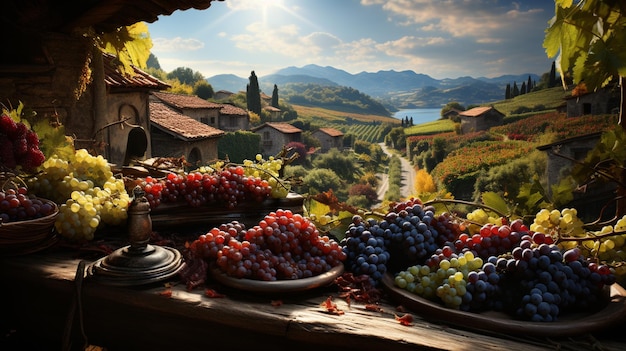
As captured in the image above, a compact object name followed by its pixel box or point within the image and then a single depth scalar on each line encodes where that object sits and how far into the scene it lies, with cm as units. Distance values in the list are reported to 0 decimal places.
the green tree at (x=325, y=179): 3572
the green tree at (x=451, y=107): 4848
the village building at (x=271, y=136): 3708
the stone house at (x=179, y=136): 1620
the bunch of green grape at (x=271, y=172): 188
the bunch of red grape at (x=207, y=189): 179
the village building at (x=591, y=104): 2203
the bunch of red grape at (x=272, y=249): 123
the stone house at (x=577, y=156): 1722
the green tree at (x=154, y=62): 8169
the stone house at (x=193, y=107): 2253
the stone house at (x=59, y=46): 246
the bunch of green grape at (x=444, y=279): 110
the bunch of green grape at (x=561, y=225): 129
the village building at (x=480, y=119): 3644
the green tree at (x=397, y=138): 5950
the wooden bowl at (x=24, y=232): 146
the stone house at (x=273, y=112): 4972
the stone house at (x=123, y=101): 1008
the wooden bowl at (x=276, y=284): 118
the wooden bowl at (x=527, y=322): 98
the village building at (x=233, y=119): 3223
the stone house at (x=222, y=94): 5522
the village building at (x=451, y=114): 4601
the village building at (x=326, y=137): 4716
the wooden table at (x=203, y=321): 99
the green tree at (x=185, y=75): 5794
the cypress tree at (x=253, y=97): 4312
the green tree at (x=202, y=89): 4311
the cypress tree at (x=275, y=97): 5347
